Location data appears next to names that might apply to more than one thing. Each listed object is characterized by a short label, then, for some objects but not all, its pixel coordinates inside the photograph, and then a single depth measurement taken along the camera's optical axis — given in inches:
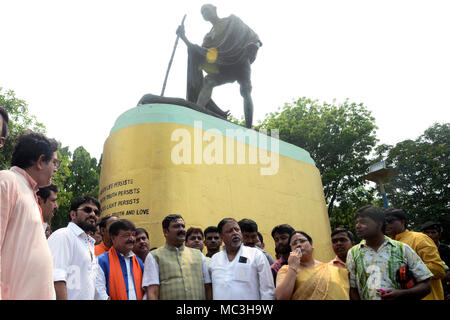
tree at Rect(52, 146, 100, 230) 782.5
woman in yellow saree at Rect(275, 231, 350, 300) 119.3
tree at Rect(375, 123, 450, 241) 673.6
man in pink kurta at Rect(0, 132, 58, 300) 65.2
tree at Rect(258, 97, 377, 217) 717.3
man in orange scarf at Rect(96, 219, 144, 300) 125.2
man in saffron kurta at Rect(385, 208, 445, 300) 144.0
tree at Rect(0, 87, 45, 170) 711.1
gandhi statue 335.6
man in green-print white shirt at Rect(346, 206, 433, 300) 116.4
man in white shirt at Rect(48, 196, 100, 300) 104.1
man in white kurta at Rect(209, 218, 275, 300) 125.1
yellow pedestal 251.3
